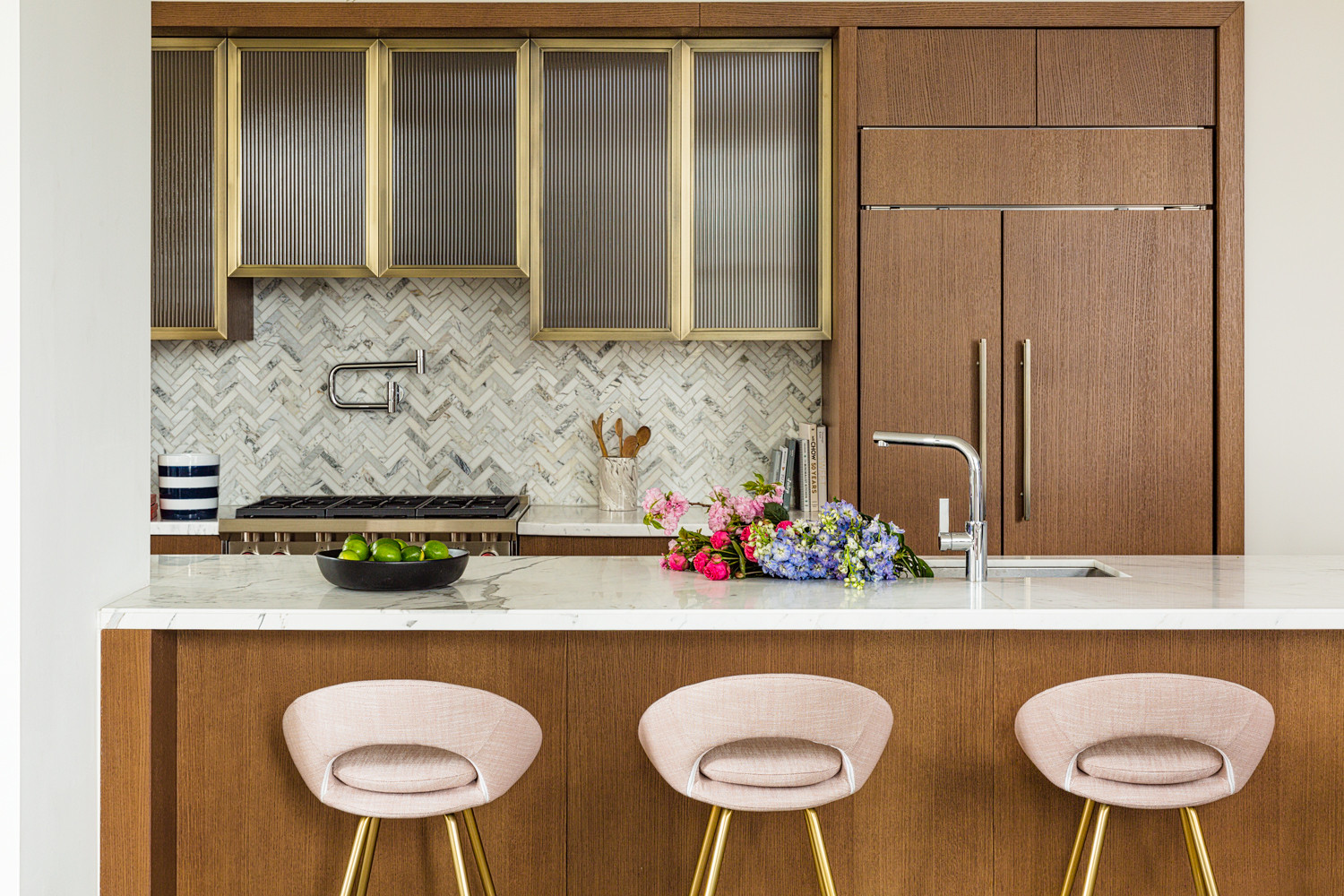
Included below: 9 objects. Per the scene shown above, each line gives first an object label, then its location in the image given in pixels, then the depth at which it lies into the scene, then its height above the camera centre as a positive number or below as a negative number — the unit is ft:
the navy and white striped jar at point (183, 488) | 11.21 -0.48
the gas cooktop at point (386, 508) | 10.92 -0.70
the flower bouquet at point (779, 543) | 6.86 -0.67
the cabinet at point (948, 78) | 10.80 +3.91
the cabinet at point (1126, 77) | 10.79 +3.91
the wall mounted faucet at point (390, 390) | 12.60 +0.68
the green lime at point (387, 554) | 6.52 -0.70
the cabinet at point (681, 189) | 11.44 +2.89
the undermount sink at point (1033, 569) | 7.96 -0.96
